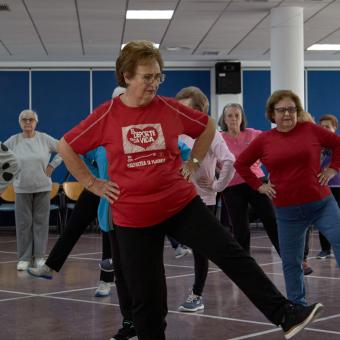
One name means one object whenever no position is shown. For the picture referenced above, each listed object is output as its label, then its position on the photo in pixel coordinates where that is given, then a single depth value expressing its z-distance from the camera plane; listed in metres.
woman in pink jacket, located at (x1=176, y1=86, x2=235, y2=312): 5.59
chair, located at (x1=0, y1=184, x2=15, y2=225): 13.97
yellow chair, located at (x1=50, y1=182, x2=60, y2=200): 14.08
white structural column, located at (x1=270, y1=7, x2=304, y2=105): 11.41
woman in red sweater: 5.08
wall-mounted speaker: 16.39
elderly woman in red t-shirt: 3.45
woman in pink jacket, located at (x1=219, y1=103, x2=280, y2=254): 6.98
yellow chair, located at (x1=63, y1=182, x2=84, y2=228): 14.16
